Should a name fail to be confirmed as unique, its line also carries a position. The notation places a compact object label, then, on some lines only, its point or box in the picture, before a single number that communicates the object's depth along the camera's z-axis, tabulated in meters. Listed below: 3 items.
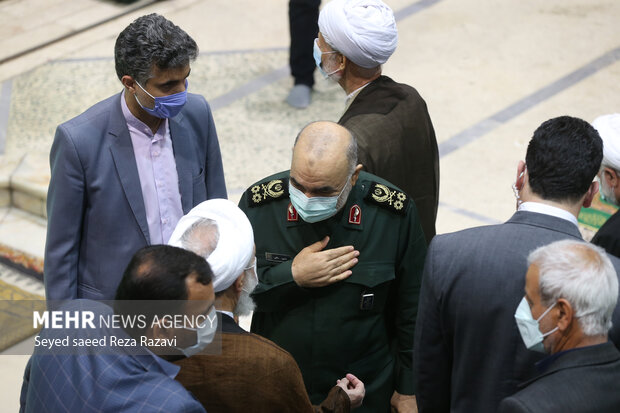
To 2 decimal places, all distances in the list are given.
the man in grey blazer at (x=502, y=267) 5.30
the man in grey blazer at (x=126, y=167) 6.34
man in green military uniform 6.02
